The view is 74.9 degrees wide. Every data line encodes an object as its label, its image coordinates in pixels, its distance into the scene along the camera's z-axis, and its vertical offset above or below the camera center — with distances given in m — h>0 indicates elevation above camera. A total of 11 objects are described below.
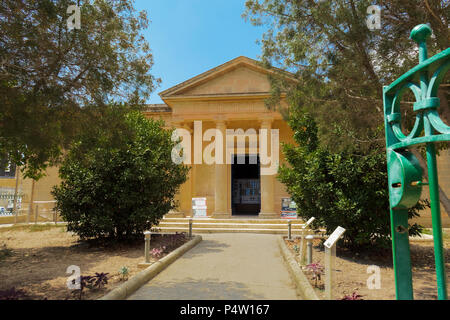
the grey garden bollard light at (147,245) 6.82 -1.27
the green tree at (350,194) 7.27 -0.05
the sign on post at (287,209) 15.45 -0.93
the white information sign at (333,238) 3.80 -0.61
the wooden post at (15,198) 17.48 -0.46
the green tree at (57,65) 4.64 +2.22
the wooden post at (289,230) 10.84 -1.45
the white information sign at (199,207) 16.25 -0.87
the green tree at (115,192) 8.88 -0.04
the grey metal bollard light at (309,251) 5.86 -1.21
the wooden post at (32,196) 19.94 -0.38
